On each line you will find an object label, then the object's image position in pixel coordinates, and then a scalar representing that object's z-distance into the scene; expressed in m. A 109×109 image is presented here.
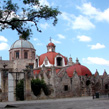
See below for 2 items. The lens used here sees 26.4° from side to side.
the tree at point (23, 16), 17.92
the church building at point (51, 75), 30.72
